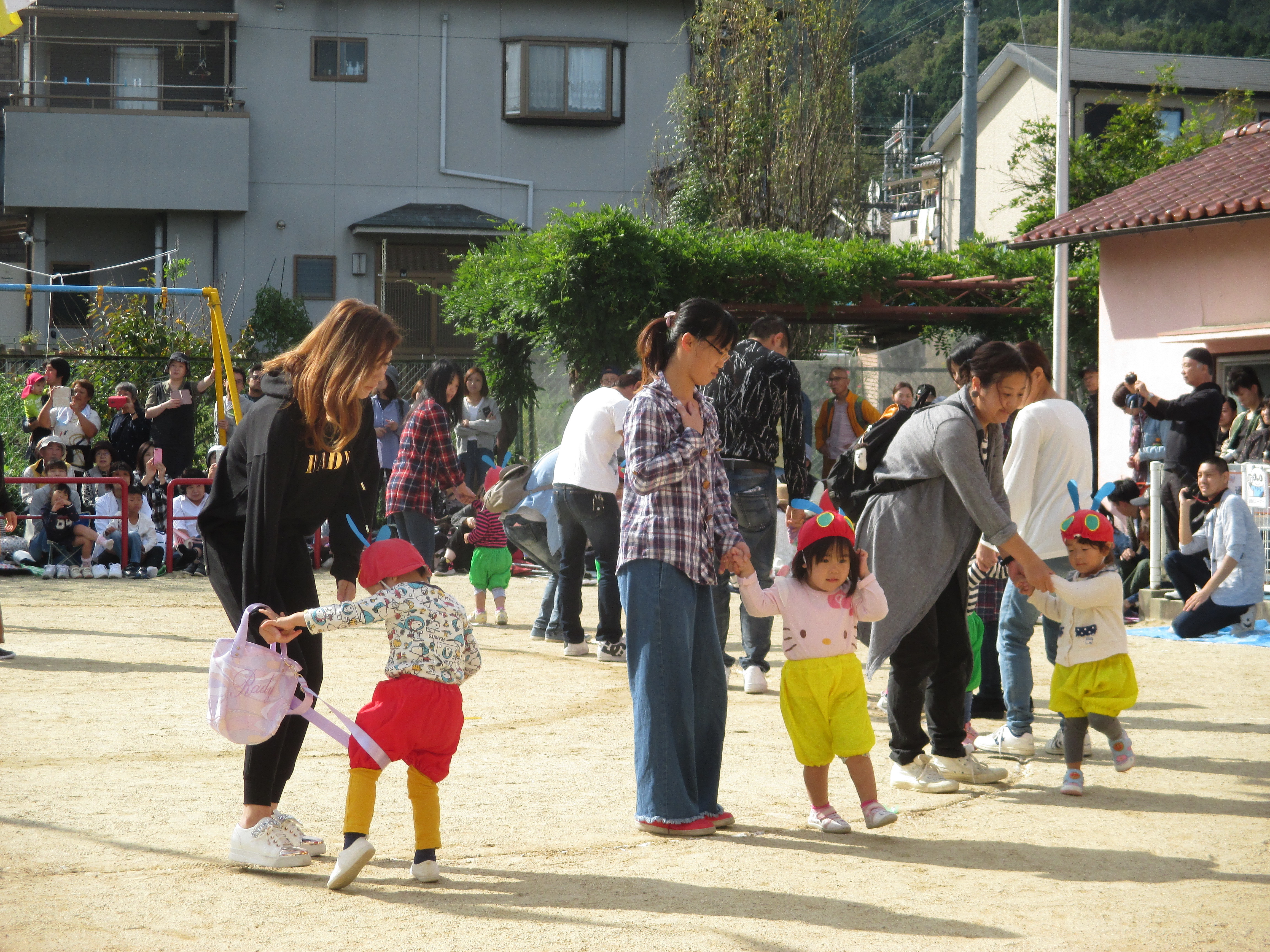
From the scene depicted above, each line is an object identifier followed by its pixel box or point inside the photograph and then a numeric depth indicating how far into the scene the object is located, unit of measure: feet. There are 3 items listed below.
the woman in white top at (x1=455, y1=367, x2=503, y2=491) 50.31
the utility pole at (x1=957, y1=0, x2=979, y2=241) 77.61
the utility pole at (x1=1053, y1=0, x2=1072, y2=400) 55.11
